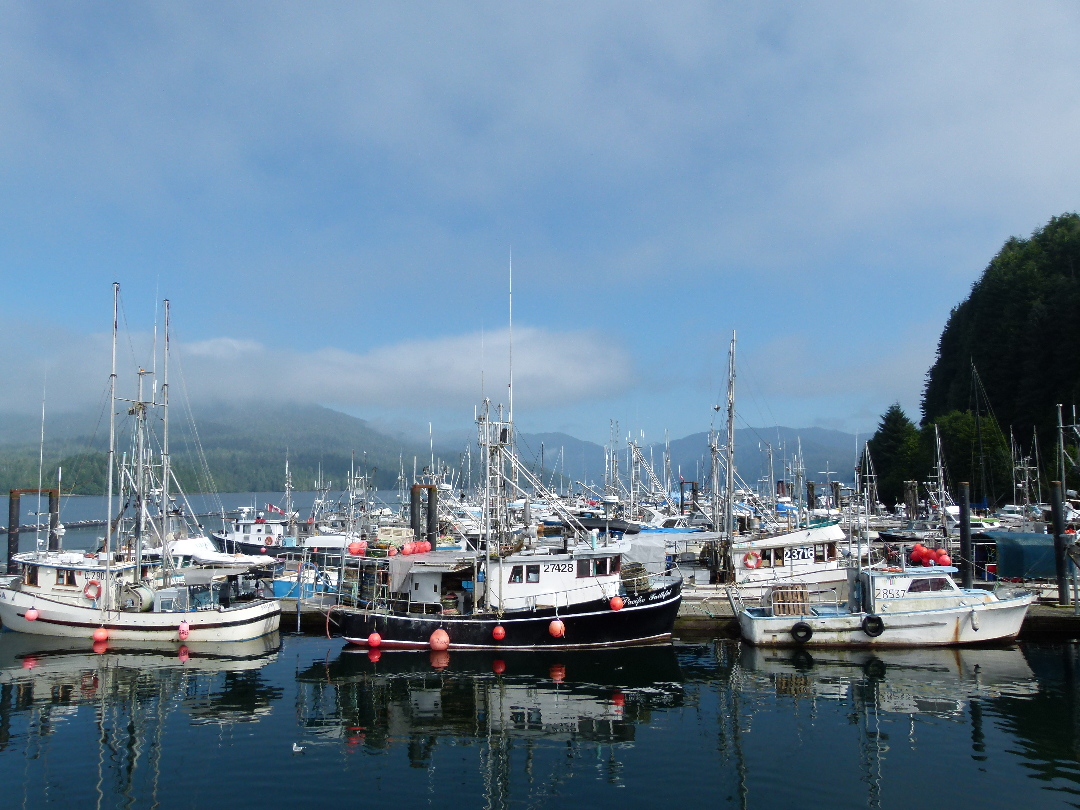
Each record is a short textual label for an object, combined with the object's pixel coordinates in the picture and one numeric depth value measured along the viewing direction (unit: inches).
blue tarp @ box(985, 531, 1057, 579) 1160.8
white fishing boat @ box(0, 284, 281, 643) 1002.7
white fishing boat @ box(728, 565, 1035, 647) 909.2
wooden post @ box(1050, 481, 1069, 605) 1003.3
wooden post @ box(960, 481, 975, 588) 1073.5
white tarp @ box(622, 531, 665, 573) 1231.8
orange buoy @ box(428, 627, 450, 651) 936.3
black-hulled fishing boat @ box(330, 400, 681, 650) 936.9
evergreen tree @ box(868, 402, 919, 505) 2775.6
